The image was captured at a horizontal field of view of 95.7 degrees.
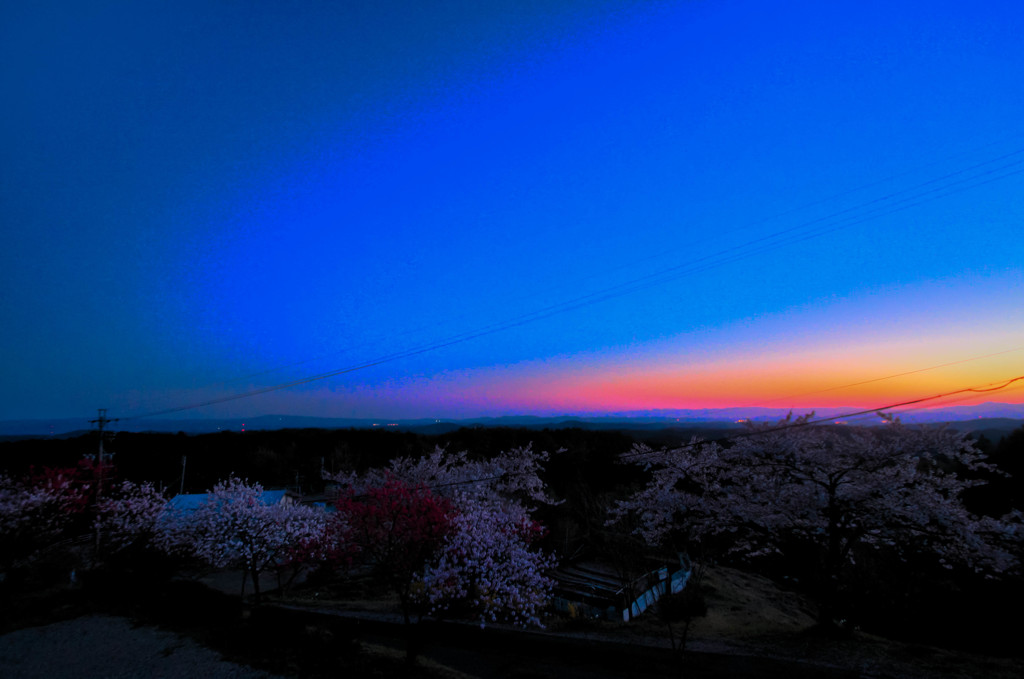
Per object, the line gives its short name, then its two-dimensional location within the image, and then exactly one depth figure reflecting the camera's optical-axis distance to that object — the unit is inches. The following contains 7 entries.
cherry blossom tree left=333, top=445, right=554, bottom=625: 480.4
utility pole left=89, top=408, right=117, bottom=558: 932.6
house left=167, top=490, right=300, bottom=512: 1253.7
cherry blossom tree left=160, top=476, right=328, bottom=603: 719.1
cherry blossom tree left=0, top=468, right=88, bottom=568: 747.4
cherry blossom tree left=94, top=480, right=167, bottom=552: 916.0
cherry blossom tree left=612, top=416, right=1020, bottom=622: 506.6
